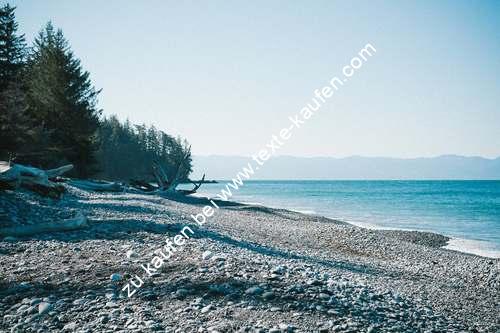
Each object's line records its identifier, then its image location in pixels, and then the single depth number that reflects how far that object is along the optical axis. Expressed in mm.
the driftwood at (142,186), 29859
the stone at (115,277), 6236
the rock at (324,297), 5611
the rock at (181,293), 5516
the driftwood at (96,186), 22127
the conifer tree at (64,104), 30655
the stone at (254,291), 5633
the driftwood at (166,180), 28978
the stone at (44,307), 5055
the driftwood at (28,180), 11805
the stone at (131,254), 7591
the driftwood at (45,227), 9070
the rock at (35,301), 5340
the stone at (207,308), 5039
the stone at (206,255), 7408
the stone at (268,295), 5493
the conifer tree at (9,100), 19312
